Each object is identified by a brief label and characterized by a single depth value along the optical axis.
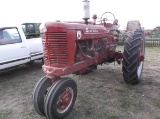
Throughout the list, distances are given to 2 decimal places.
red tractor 1.75
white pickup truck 3.16
